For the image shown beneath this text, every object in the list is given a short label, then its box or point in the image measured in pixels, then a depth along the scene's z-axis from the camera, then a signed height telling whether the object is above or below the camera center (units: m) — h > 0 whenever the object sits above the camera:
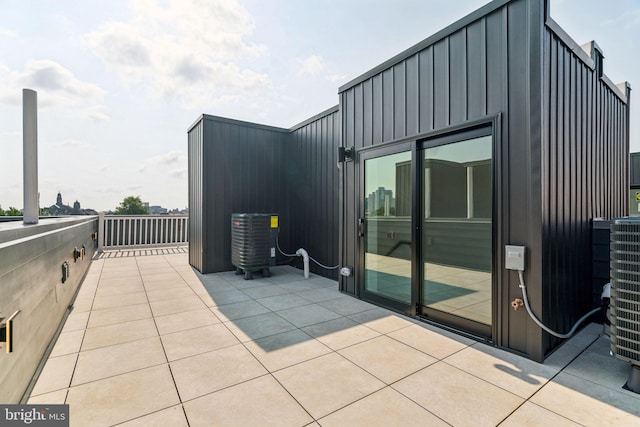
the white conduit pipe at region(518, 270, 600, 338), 2.13 -0.76
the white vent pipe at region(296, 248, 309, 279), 4.96 -0.83
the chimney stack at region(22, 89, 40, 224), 2.19 +0.46
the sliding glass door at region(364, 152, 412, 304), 3.17 -0.17
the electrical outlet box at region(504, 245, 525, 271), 2.20 -0.35
